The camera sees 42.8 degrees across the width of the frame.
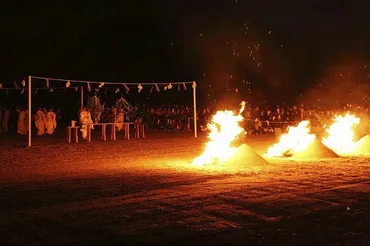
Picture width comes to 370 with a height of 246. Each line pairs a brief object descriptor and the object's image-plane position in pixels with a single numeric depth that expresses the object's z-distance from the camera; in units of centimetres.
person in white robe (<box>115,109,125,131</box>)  2422
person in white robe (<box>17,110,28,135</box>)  2500
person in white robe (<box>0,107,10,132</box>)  2698
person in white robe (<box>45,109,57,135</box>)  2461
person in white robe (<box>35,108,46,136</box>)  2419
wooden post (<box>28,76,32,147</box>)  1760
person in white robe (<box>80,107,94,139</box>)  2112
